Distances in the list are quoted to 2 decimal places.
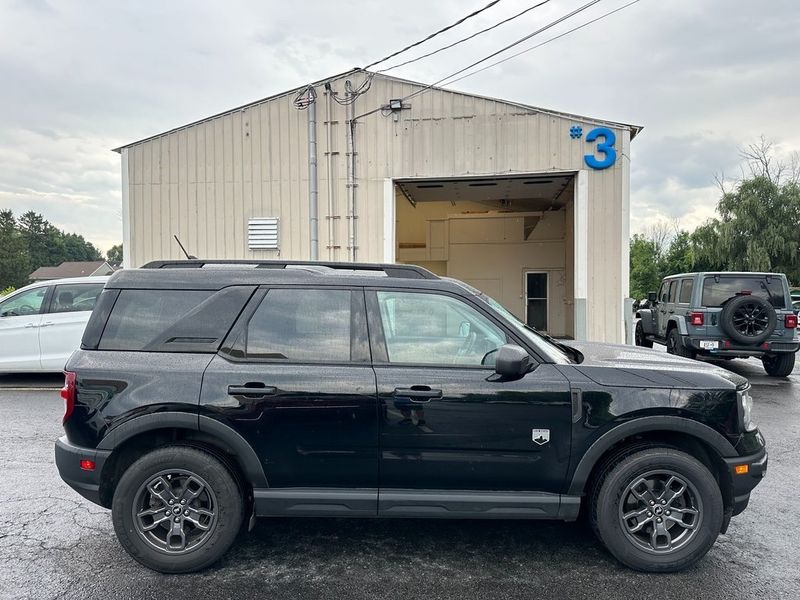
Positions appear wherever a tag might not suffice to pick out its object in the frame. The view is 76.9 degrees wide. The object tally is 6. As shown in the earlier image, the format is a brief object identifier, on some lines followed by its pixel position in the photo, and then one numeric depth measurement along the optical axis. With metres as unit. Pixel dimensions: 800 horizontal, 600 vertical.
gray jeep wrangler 8.84
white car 8.31
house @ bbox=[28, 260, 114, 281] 68.06
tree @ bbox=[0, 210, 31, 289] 64.25
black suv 2.91
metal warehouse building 11.06
